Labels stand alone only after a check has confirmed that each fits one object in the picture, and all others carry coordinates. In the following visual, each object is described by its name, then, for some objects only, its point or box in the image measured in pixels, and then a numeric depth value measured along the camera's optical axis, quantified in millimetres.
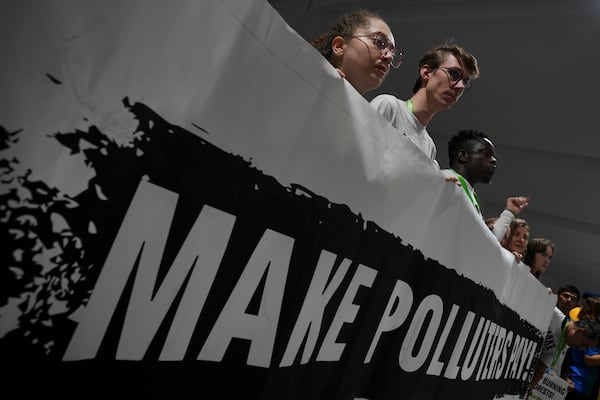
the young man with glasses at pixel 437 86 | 1501
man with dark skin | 1866
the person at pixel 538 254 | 2736
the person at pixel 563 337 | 2959
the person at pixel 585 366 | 3057
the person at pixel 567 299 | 3730
